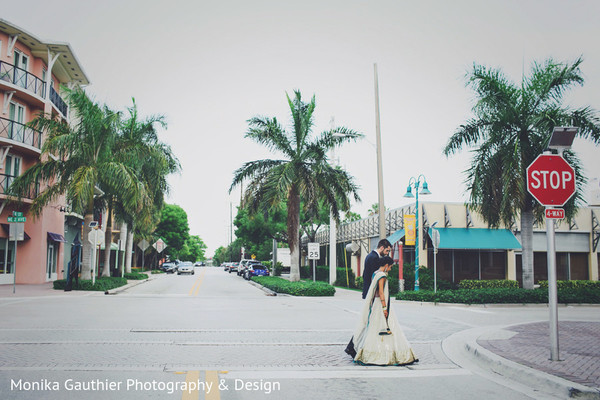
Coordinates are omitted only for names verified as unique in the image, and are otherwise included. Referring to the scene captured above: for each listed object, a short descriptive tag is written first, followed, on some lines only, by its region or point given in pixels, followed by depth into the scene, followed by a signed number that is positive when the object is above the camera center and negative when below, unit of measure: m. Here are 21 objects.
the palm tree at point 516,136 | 19.39 +4.63
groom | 7.77 -0.21
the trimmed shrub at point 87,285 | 24.08 -1.71
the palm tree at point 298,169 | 24.47 +4.01
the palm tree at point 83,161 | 23.42 +4.21
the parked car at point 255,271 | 45.75 -1.72
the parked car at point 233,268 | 71.43 -2.27
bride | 7.48 -1.14
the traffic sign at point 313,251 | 27.42 +0.08
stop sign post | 7.74 +1.04
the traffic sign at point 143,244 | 44.72 +0.48
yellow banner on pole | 24.75 +1.19
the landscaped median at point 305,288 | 23.28 -1.67
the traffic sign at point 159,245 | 55.39 +0.57
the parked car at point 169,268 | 64.56 -2.20
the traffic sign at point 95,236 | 24.56 +0.64
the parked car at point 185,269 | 57.40 -2.05
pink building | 28.72 +7.09
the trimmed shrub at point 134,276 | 38.69 -1.99
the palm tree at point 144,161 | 26.83 +5.20
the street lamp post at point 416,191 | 22.72 +2.87
